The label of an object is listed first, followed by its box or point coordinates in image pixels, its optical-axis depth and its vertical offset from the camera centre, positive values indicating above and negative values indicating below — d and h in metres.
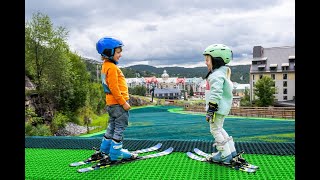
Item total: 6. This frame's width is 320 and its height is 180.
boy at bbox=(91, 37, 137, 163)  2.87 -0.08
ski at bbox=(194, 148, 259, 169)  2.59 -0.64
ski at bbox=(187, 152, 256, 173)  2.51 -0.66
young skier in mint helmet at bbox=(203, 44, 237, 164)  2.69 -0.05
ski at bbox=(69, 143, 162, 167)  2.85 -0.66
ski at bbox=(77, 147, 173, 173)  2.66 -0.68
